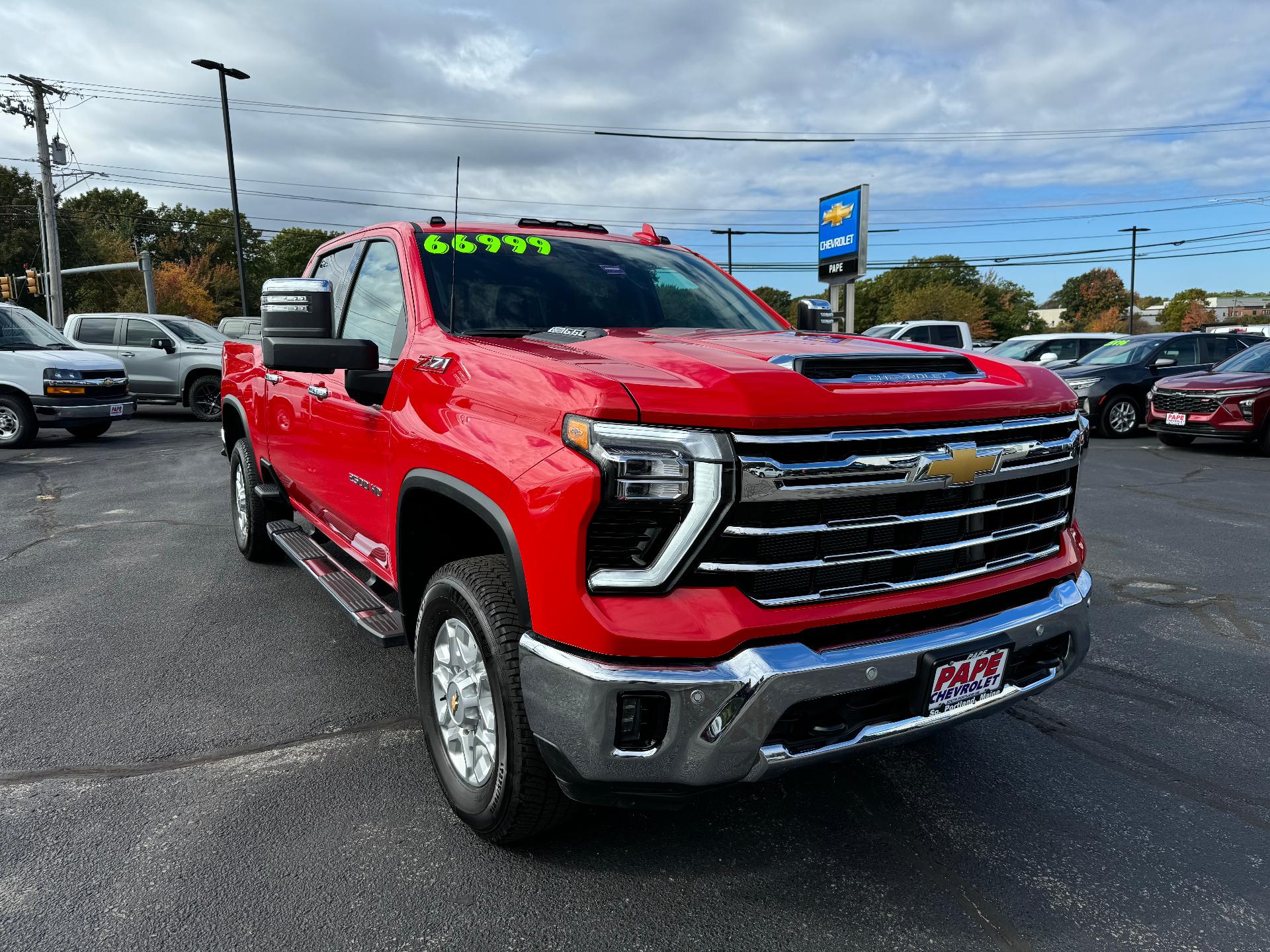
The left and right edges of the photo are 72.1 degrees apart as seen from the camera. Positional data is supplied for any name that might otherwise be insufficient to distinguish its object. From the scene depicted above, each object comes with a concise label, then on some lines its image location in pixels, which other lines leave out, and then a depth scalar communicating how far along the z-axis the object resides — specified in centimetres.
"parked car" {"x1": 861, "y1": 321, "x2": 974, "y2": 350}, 1750
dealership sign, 1772
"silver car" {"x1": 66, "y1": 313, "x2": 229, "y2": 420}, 1584
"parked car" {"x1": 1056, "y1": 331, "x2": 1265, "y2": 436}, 1418
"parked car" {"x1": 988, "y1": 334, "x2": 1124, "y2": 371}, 1727
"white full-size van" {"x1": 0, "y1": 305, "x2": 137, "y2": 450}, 1220
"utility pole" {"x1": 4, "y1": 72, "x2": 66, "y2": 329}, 2911
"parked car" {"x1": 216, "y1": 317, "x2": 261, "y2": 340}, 1865
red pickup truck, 207
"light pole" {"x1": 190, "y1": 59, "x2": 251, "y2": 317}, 2484
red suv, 1159
